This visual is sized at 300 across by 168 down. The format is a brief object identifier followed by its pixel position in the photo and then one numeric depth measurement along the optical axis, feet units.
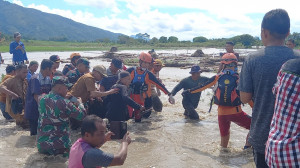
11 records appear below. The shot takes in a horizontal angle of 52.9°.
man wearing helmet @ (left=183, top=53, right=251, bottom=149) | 17.30
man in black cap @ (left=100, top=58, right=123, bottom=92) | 22.58
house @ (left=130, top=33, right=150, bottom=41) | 460.96
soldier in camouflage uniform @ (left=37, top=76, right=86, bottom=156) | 15.62
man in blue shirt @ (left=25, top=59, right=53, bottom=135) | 19.15
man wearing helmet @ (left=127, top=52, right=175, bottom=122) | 24.59
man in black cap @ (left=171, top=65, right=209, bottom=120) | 26.32
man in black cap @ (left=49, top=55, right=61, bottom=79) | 24.60
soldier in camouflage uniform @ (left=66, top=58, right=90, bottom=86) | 22.67
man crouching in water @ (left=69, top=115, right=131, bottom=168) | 9.86
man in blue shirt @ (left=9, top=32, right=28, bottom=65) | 39.17
